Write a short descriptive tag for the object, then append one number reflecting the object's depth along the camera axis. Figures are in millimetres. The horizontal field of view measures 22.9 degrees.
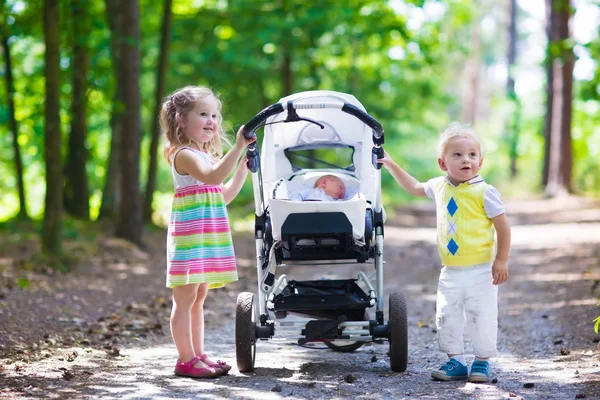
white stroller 9532
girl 9394
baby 10549
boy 9270
